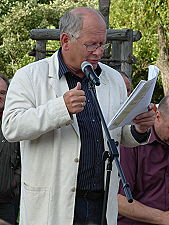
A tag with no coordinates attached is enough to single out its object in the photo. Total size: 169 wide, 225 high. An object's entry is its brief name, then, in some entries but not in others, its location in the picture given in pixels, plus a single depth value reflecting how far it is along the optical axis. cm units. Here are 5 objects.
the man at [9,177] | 679
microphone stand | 413
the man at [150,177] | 552
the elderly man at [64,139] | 466
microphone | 418
